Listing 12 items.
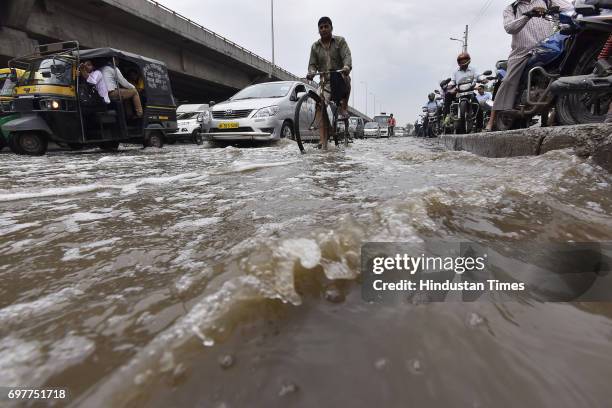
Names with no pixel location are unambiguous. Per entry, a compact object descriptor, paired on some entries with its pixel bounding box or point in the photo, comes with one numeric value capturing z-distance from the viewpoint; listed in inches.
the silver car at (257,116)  292.4
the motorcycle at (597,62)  111.0
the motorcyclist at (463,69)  316.6
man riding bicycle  218.4
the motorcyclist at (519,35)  158.9
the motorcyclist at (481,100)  265.5
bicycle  211.7
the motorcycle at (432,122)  528.1
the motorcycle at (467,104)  304.0
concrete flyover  514.9
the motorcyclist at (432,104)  567.4
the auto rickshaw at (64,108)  248.8
